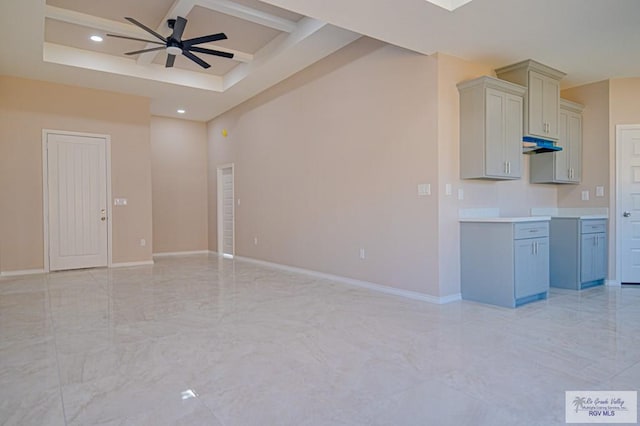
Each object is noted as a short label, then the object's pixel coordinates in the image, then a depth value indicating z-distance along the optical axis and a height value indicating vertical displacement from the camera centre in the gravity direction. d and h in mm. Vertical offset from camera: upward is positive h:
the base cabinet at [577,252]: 4785 -578
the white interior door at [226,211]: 8378 -32
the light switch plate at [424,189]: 4215 +207
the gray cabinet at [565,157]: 5086 +671
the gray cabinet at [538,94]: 4488 +1354
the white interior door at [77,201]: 6430 +167
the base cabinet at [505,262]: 3900 -572
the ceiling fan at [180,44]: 4418 +2005
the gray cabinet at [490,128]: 4094 +855
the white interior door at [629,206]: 5105 +5
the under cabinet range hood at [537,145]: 4642 +755
